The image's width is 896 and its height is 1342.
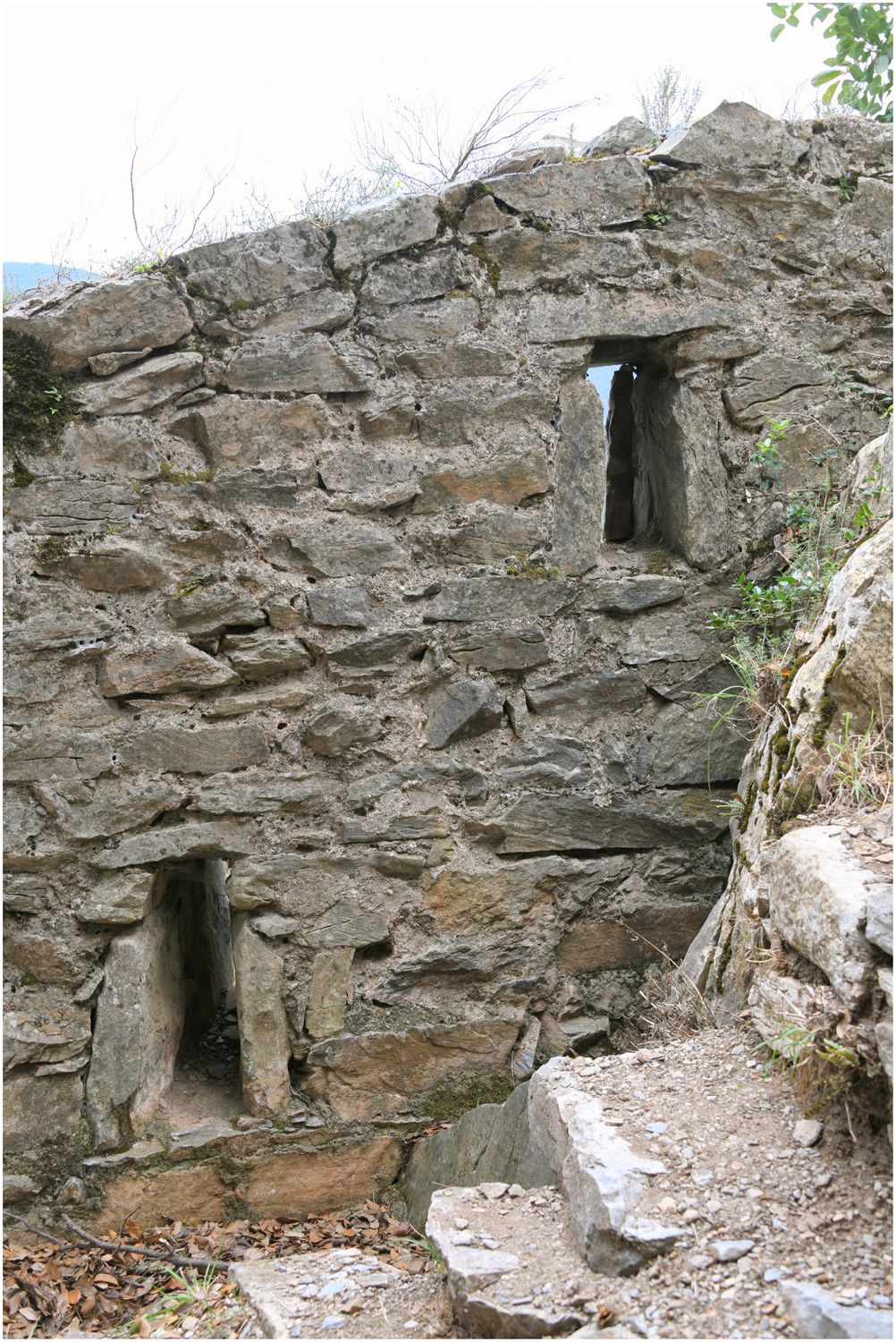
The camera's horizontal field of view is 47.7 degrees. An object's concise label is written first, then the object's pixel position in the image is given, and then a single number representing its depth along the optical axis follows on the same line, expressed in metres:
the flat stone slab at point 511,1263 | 1.79
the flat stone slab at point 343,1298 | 2.08
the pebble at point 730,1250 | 1.71
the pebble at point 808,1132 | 1.88
